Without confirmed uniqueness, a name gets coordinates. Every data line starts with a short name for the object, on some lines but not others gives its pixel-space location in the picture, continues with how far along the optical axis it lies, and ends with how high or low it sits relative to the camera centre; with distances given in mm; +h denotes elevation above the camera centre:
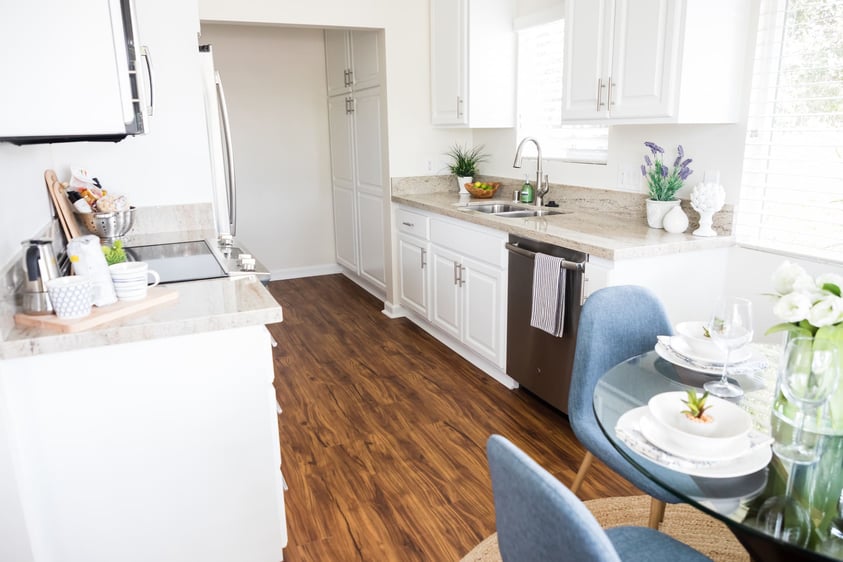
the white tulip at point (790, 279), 1237 -287
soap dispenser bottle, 3867 -306
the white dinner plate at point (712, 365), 1625 -605
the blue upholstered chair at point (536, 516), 860 -557
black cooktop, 2166 -448
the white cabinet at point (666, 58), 2467 +358
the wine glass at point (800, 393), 1085 -514
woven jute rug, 2033 -1363
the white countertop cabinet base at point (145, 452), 1575 -848
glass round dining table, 1072 -637
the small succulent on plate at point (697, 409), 1275 -562
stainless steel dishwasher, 2711 -932
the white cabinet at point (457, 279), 3297 -823
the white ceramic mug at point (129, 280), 1748 -380
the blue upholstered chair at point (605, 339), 1884 -623
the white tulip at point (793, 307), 1191 -329
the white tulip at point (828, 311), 1173 -330
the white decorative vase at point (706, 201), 2643 -260
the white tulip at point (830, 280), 1229 -284
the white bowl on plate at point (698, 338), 1666 -553
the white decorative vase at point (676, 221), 2764 -357
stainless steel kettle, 1579 -333
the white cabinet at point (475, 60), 3826 +551
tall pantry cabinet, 4594 -54
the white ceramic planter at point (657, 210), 2838 -321
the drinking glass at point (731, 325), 1425 -436
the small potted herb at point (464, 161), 4484 -120
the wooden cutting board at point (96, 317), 1558 -446
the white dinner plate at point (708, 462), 1153 -618
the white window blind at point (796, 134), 2303 +27
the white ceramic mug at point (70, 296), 1576 -384
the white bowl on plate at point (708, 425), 1195 -589
